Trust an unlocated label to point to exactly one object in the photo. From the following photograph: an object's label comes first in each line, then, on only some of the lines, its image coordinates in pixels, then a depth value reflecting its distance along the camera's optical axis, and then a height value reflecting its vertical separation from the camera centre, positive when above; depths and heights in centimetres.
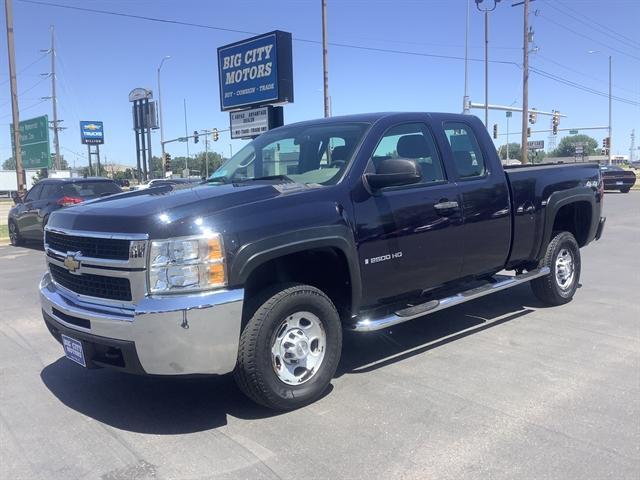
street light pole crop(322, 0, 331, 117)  2469 +488
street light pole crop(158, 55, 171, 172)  5119 +368
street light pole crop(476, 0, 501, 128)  4097 +809
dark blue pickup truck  349 -57
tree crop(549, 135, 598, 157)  14019 +501
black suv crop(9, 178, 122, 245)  1298 -45
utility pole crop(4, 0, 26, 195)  2041 +300
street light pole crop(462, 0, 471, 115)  3139 +417
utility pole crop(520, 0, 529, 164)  3141 +470
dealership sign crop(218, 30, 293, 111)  1519 +272
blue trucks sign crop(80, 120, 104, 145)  7268 +524
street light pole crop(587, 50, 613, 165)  5371 +316
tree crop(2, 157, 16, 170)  16221 +387
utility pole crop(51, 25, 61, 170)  4816 +655
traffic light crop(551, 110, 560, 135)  4508 +317
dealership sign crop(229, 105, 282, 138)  1570 +140
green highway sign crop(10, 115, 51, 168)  3412 +211
